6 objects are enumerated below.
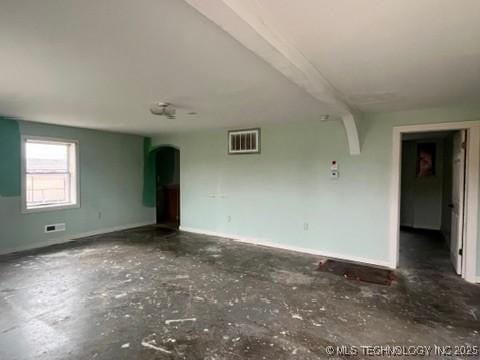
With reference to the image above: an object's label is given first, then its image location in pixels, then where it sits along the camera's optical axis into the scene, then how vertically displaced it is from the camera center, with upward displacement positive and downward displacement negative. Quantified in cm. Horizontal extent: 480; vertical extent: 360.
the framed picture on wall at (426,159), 652 +45
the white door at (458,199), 364 -30
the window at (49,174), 488 -5
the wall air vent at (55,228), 511 -108
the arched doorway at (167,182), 754 -25
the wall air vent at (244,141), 525 +66
